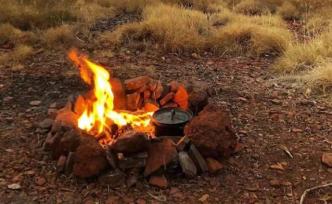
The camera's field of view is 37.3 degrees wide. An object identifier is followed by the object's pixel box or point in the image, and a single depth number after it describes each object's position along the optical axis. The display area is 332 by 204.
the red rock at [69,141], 3.72
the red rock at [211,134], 3.78
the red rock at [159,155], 3.66
